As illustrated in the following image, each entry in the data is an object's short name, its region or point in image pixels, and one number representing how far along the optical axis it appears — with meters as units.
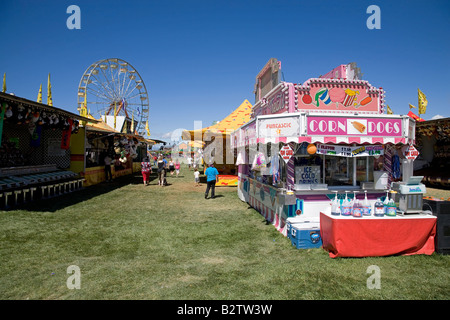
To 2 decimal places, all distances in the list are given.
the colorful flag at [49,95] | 14.94
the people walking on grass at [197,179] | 16.24
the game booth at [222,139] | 16.89
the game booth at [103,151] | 15.48
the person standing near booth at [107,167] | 16.92
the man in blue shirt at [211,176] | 11.34
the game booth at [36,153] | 8.88
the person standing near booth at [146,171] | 15.93
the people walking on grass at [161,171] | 15.21
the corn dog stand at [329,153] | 5.24
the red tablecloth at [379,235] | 4.65
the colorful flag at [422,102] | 19.03
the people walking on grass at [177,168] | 22.82
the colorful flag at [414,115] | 19.01
